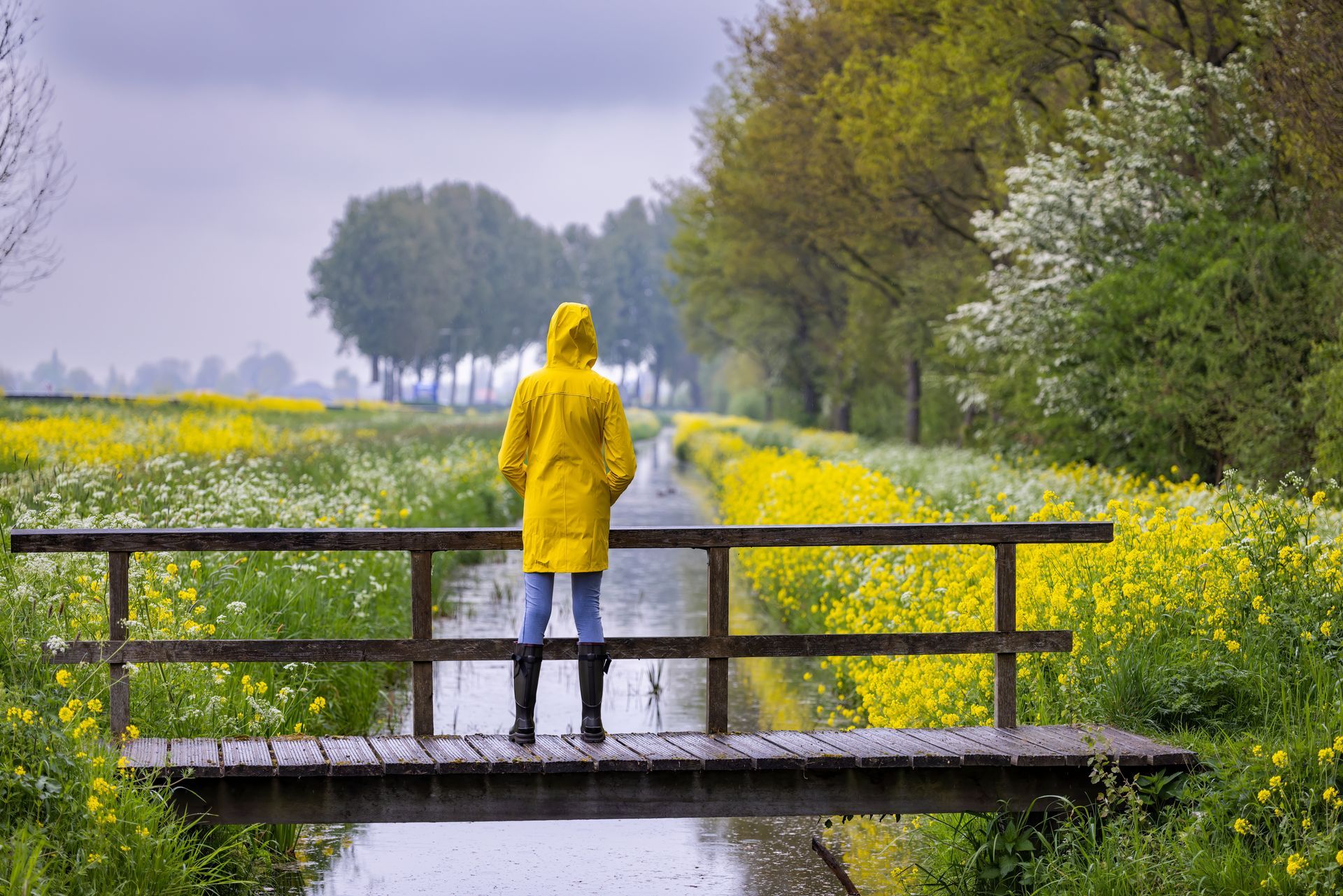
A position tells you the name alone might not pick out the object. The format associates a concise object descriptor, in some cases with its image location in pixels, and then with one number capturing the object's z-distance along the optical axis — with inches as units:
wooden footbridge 479.8
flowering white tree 1301.7
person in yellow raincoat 504.4
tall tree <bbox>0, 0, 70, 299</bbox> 869.2
